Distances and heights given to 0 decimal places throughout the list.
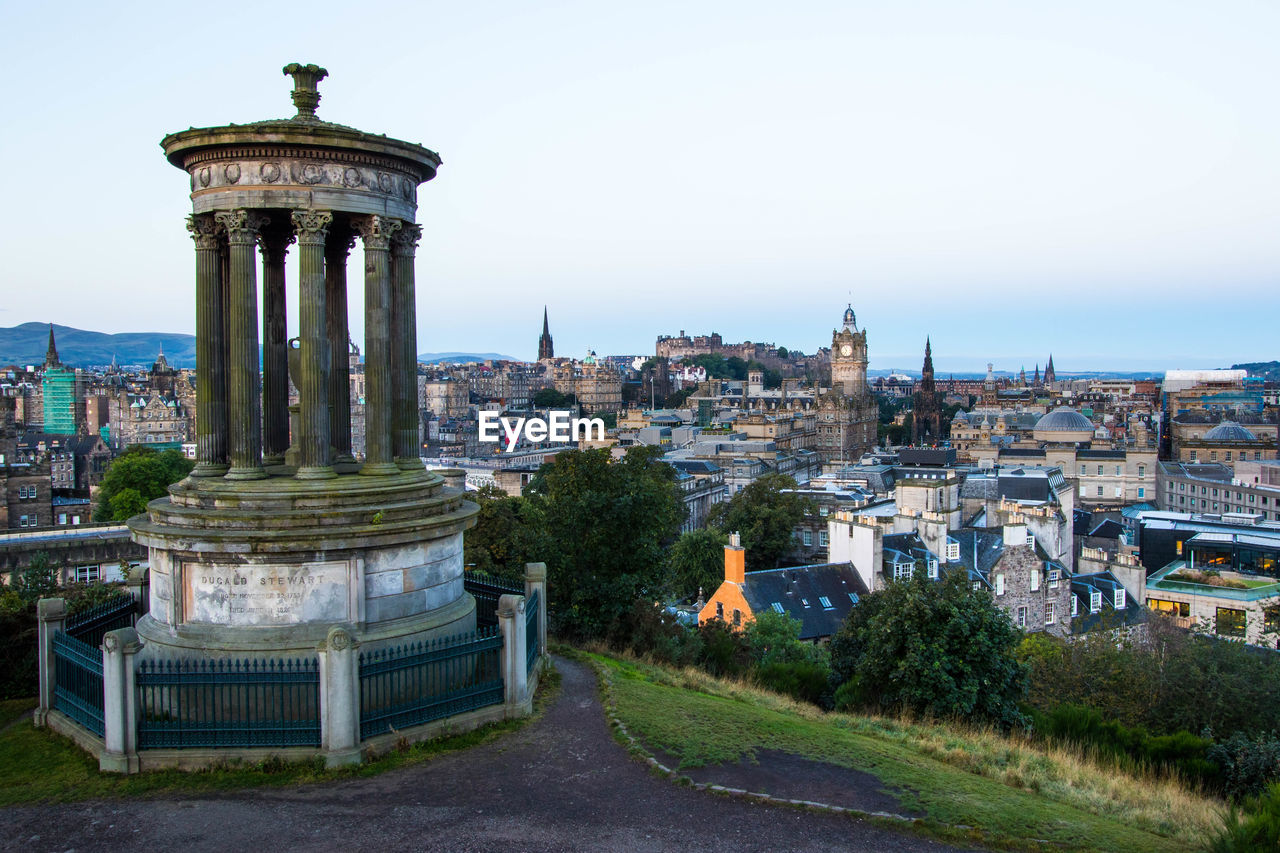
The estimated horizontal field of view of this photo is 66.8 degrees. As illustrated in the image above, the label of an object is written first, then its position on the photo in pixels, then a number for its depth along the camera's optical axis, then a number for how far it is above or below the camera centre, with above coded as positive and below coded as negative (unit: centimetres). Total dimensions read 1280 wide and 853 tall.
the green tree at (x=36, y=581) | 2989 -638
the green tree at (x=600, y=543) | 2370 -398
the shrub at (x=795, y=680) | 2172 -665
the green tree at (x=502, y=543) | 2786 -526
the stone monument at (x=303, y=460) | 1443 -118
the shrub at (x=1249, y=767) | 1569 -625
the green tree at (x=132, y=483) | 7181 -720
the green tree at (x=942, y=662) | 1923 -562
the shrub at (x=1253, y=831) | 988 -462
